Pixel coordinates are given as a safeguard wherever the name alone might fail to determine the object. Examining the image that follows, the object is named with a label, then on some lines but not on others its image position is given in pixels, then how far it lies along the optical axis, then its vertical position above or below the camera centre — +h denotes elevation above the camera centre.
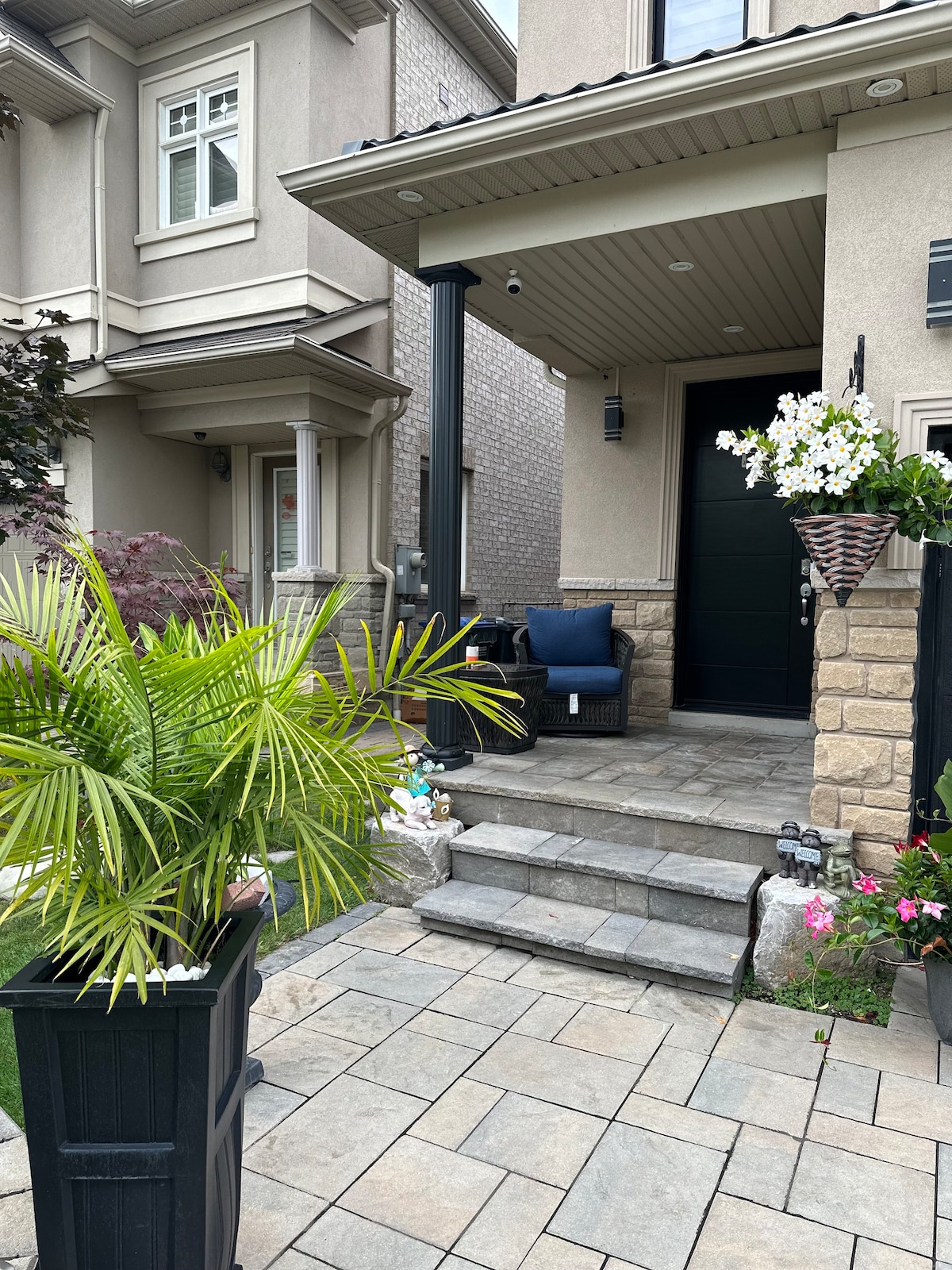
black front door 5.45 +0.05
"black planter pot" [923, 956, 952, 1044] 2.46 -1.17
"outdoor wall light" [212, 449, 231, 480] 7.48 +0.99
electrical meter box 7.09 +0.10
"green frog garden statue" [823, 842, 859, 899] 2.85 -0.95
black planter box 1.31 -0.84
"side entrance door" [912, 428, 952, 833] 2.87 -0.33
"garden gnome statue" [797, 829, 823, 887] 2.91 -0.92
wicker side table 4.34 -0.66
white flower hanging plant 2.69 +0.37
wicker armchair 5.00 -0.76
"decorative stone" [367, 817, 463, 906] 3.49 -1.15
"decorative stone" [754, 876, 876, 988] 2.78 -1.17
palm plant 1.24 -0.30
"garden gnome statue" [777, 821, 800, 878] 2.98 -0.90
